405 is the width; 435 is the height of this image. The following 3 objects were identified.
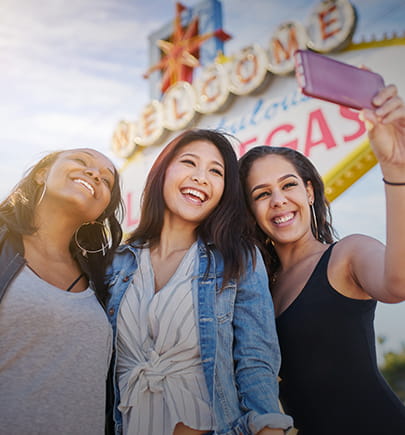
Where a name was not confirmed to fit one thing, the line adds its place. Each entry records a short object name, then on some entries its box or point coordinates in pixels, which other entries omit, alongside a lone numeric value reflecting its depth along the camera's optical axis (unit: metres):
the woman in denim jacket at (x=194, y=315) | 1.67
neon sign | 6.58
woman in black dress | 1.72
